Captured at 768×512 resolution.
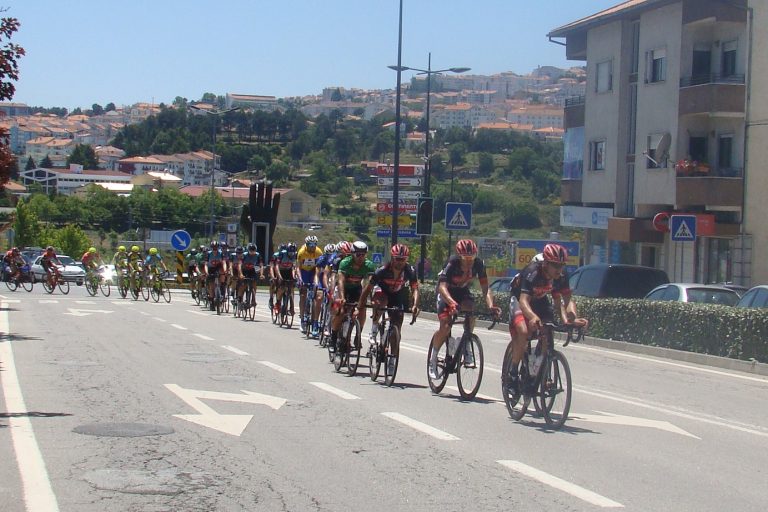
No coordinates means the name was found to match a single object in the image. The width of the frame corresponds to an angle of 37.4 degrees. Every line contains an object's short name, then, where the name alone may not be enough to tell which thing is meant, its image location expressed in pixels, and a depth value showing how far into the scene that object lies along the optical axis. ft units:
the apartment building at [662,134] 118.62
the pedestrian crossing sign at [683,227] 79.00
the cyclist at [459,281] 39.63
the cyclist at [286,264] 75.82
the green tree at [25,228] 298.15
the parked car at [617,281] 80.79
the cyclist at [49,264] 128.77
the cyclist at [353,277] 47.90
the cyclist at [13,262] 134.82
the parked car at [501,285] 96.58
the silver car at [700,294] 70.95
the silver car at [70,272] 179.32
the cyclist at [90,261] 128.77
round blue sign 132.98
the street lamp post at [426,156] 120.67
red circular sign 122.11
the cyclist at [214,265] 97.55
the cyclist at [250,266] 86.89
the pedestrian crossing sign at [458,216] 104.37
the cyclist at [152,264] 113.98
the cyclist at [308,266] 67.59
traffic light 107.06
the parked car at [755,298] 65.04
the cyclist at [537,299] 34.50
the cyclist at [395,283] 43.34
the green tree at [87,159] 645.51
